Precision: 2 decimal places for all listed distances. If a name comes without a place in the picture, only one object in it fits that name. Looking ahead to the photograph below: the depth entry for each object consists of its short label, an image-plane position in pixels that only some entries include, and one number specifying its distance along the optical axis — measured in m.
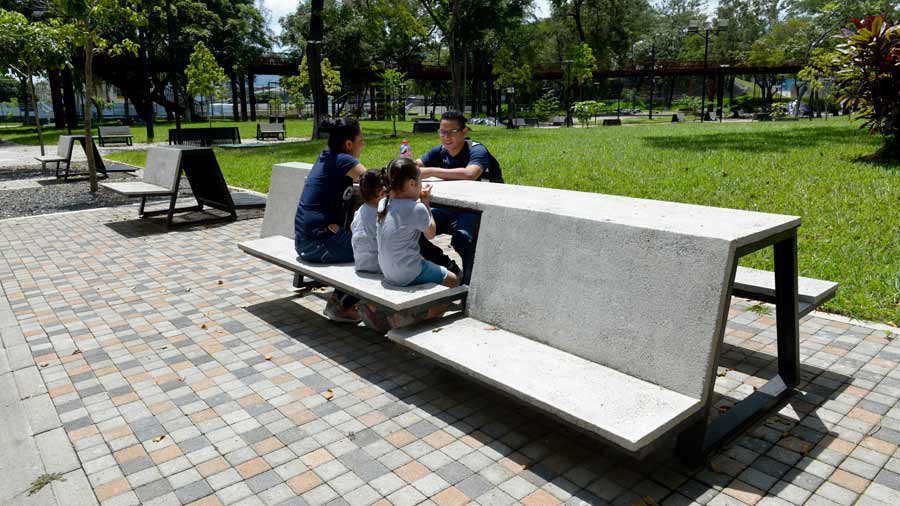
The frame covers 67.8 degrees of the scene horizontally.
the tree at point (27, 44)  15.53
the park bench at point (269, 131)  28.88
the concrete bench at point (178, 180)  8.92
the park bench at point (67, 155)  14.32
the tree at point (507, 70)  44.28
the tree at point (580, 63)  42.12
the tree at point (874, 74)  10.23
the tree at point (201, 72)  37.97
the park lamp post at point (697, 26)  32.62
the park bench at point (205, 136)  23.80
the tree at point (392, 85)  32.34
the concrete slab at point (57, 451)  3.19
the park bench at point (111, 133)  24.89
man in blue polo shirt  4.85
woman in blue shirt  4.87
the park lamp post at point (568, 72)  42.57
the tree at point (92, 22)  11.23
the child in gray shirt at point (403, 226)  4.03
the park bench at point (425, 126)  31.53
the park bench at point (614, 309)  2.81
